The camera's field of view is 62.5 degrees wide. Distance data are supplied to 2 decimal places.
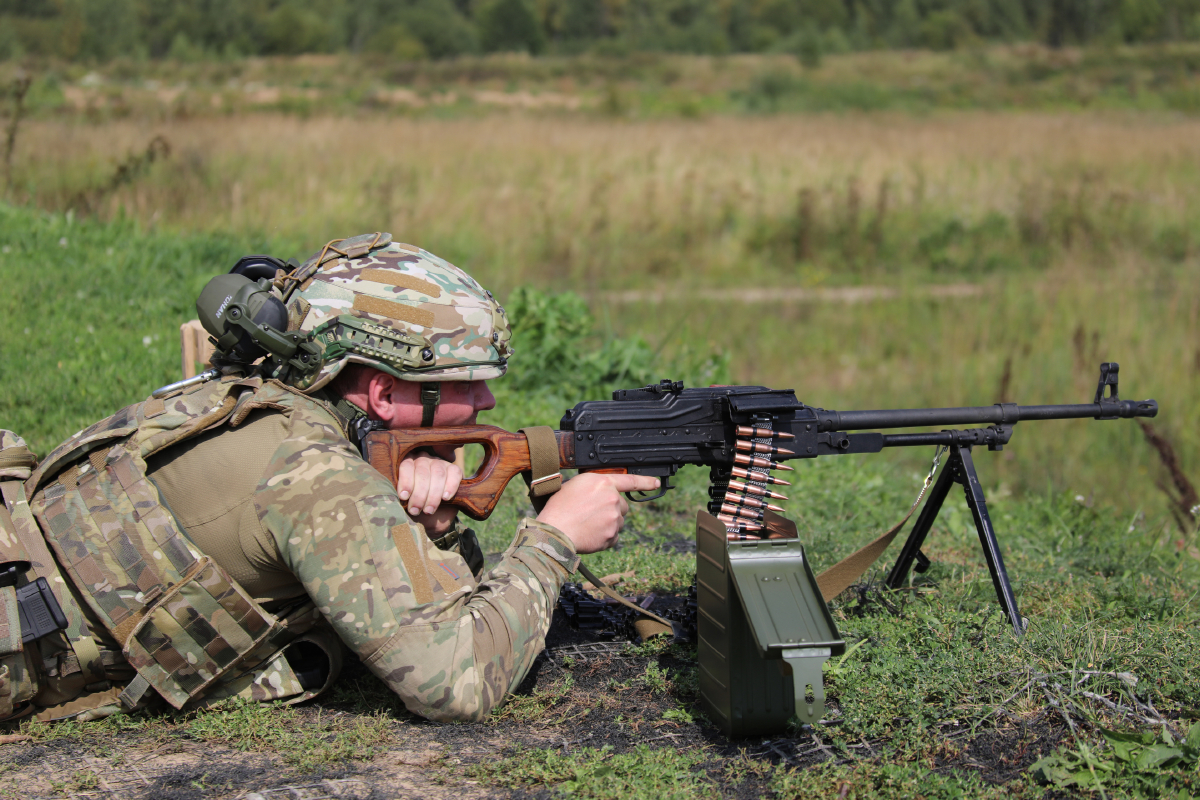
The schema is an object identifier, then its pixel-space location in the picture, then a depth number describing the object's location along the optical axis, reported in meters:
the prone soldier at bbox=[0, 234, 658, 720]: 2.91
